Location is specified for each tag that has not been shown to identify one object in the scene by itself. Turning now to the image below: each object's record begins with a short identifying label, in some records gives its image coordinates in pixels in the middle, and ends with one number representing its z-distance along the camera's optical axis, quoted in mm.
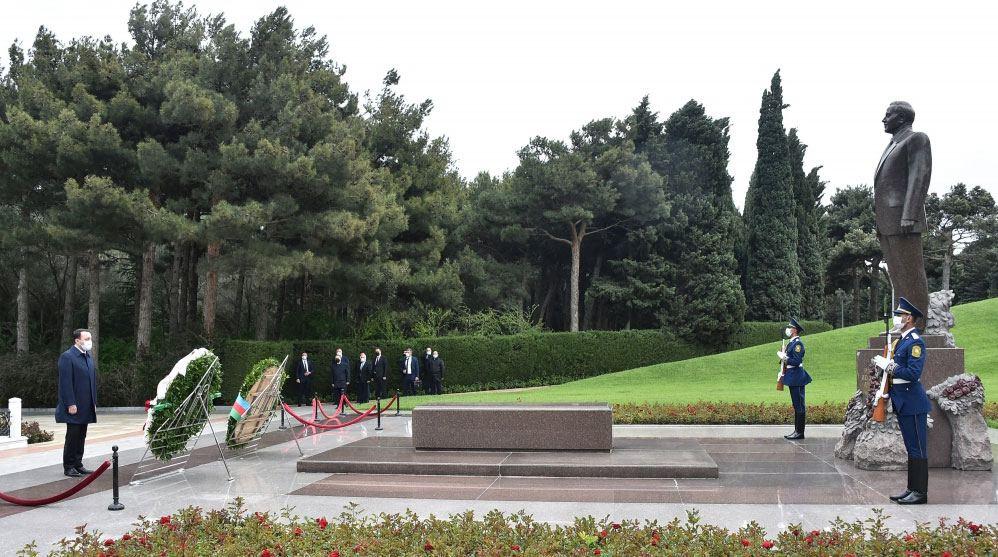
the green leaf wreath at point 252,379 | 10672
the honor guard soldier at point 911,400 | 7457
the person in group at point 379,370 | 23297
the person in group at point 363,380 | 23766
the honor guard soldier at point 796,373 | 11930
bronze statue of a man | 9422
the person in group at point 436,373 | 26438
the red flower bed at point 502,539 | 5352
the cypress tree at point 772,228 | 41125
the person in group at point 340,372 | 21703
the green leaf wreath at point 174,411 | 9375
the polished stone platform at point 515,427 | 10250
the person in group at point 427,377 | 26688
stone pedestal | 9211
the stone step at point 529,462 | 9172
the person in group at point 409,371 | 25047
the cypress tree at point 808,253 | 45594
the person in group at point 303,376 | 23172
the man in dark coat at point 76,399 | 9906
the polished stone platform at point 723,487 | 7836
